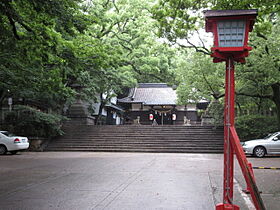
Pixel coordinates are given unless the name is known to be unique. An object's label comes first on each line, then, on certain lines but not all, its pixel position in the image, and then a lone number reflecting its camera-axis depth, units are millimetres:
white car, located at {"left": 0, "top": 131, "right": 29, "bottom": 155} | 18312
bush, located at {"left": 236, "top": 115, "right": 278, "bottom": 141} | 22594
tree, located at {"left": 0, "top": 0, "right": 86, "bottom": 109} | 8273
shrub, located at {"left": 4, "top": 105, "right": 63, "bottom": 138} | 22688
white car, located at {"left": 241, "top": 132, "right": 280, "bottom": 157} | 17078
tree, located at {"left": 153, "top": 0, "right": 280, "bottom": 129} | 14516
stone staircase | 22266
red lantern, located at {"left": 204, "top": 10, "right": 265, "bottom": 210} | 4367
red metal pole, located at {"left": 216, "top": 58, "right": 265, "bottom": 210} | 4266
